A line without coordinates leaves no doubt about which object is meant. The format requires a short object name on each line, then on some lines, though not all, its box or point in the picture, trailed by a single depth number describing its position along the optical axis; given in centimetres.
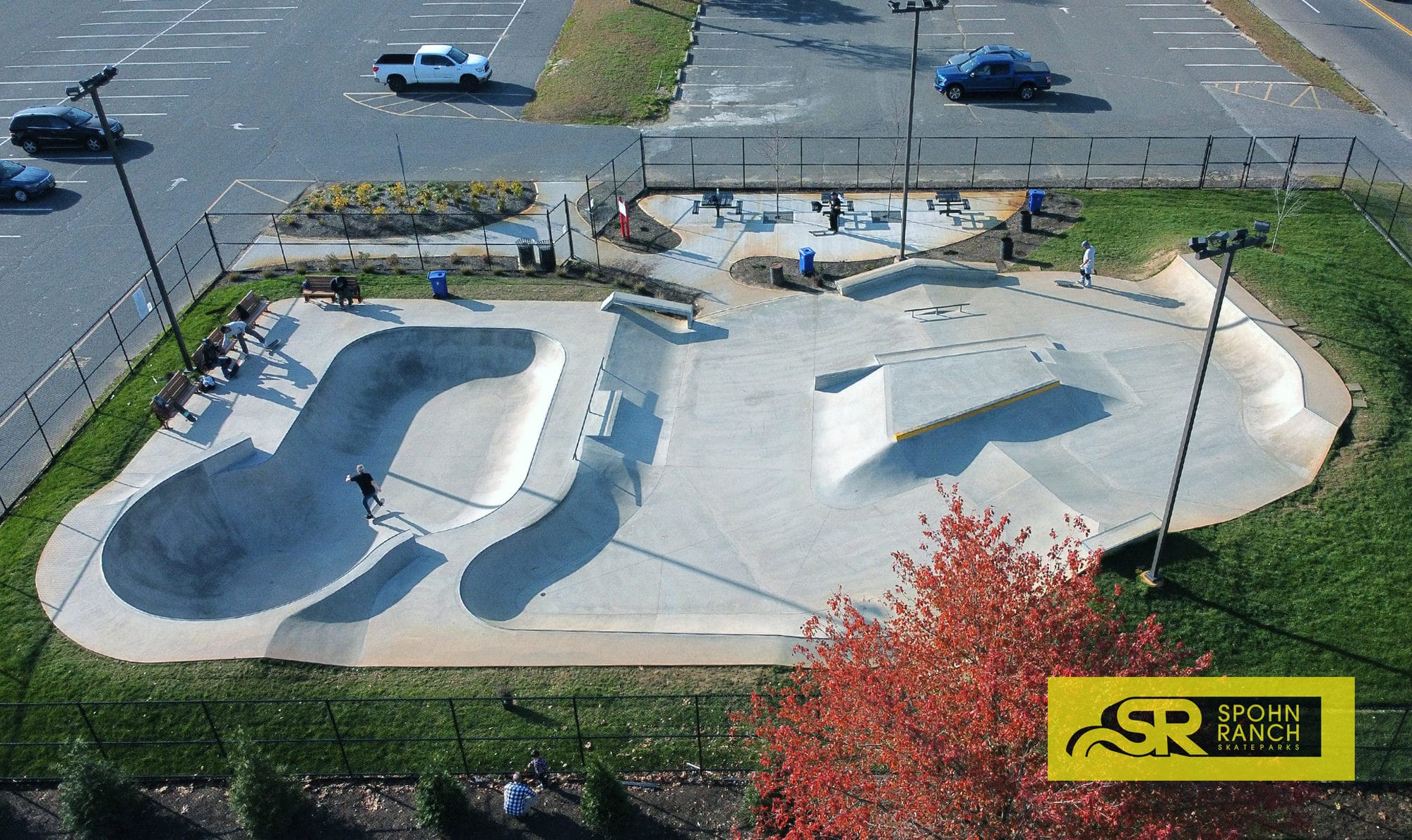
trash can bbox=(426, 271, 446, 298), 3256
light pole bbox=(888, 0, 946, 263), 2870
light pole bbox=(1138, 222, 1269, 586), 1692
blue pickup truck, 4406
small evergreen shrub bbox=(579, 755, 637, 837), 1712
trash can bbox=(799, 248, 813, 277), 3356
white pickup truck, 4688
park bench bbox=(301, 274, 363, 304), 3241
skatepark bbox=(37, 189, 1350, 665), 2200
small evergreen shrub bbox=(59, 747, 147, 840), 1742
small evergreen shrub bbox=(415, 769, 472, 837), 1742
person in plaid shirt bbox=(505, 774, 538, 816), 1747
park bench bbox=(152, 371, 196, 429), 2675
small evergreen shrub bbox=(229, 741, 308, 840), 1717
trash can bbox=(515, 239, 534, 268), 3397
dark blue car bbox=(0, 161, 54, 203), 3844
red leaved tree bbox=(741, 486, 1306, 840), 1288
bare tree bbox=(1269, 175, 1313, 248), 3406
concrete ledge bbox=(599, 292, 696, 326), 3166
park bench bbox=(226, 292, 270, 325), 3091
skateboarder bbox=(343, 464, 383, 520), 2466
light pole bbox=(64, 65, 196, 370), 2473
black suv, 4194
